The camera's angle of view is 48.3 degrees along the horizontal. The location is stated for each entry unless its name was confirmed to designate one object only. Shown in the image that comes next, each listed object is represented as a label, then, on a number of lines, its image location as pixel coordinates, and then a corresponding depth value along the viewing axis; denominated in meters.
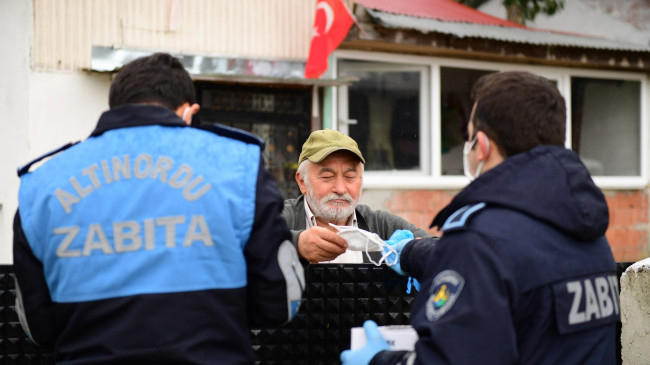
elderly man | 3.61
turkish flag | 7.30
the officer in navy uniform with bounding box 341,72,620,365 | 1.66
